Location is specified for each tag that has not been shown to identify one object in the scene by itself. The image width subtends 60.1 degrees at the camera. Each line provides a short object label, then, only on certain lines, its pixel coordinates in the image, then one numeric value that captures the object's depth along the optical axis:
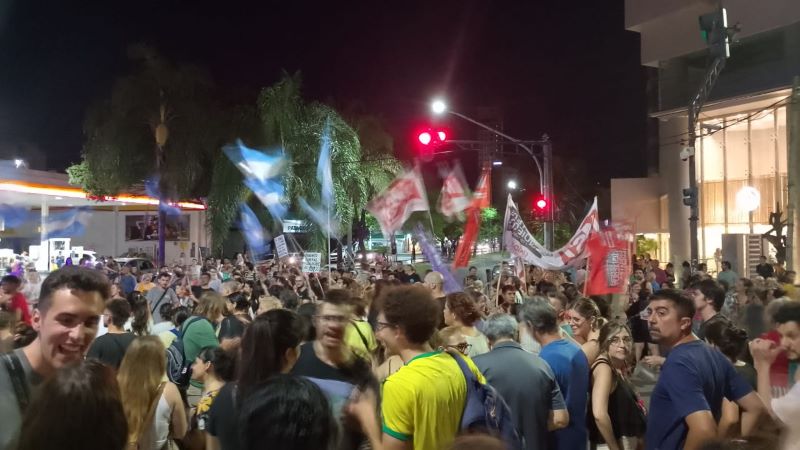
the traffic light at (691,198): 16.33
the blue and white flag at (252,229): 28.17
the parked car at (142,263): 24.62
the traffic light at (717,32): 12.41
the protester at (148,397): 4.26
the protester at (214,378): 4.68
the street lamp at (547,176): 16.17
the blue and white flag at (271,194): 27.05
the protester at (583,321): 6.23
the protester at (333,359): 4.12
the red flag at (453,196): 15.50
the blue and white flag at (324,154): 25.23
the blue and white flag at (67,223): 40.28
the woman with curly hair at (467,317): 5.85
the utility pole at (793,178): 19.79
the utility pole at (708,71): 12.44
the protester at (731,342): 5.22
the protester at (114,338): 5.85
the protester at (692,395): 3.81
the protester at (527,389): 4.46
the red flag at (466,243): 12.10
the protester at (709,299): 6.89
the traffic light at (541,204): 16.70
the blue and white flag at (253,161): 27.72
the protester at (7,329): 5.40
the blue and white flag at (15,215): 37.75
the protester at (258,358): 3.52
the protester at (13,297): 8.80
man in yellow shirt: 3.16
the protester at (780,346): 4.24
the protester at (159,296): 11.12
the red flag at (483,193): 13.78
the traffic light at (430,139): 14.21
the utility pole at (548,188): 16.31
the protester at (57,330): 2.99
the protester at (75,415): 2.16
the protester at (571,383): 5.00
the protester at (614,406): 5.08
